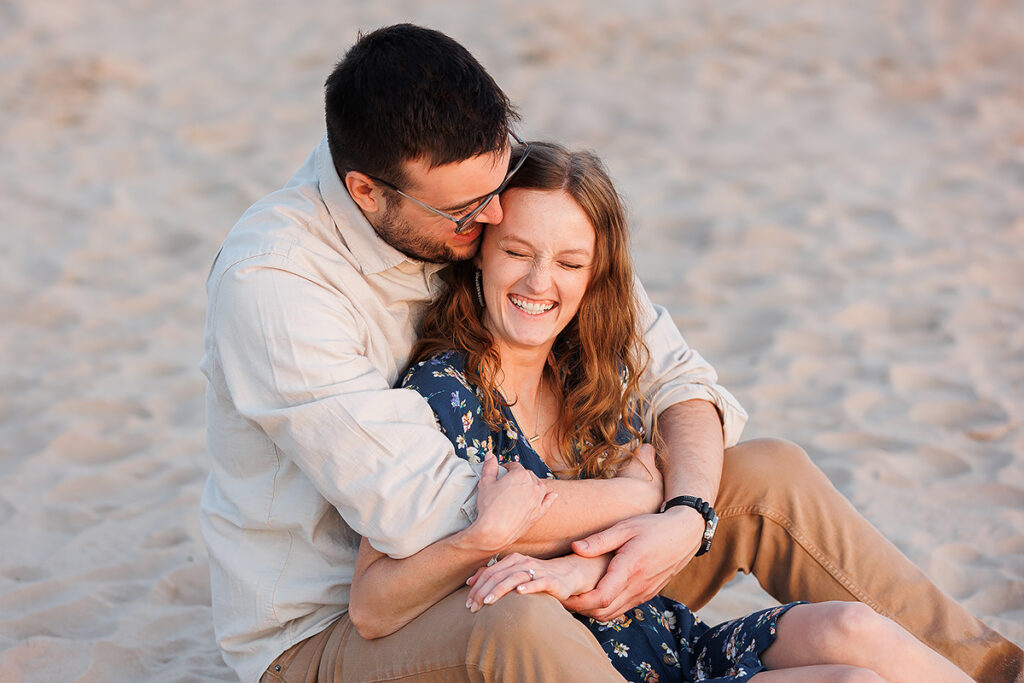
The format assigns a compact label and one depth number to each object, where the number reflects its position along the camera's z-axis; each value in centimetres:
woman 224
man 221
